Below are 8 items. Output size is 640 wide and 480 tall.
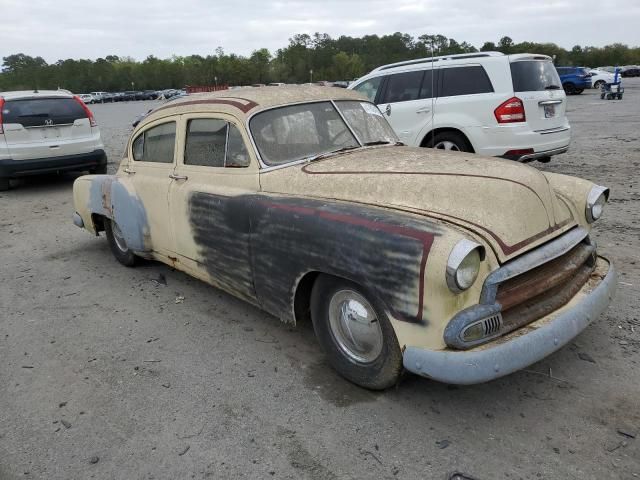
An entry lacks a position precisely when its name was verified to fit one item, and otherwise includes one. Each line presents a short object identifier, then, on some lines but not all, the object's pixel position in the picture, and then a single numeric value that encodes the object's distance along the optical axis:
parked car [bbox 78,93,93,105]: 72.03
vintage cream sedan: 2.46
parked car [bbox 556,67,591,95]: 30.17
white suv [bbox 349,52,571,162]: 7.39
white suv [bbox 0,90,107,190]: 8.86
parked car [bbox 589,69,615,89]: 32.77
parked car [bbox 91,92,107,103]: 80.44
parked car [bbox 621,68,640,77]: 61.62
